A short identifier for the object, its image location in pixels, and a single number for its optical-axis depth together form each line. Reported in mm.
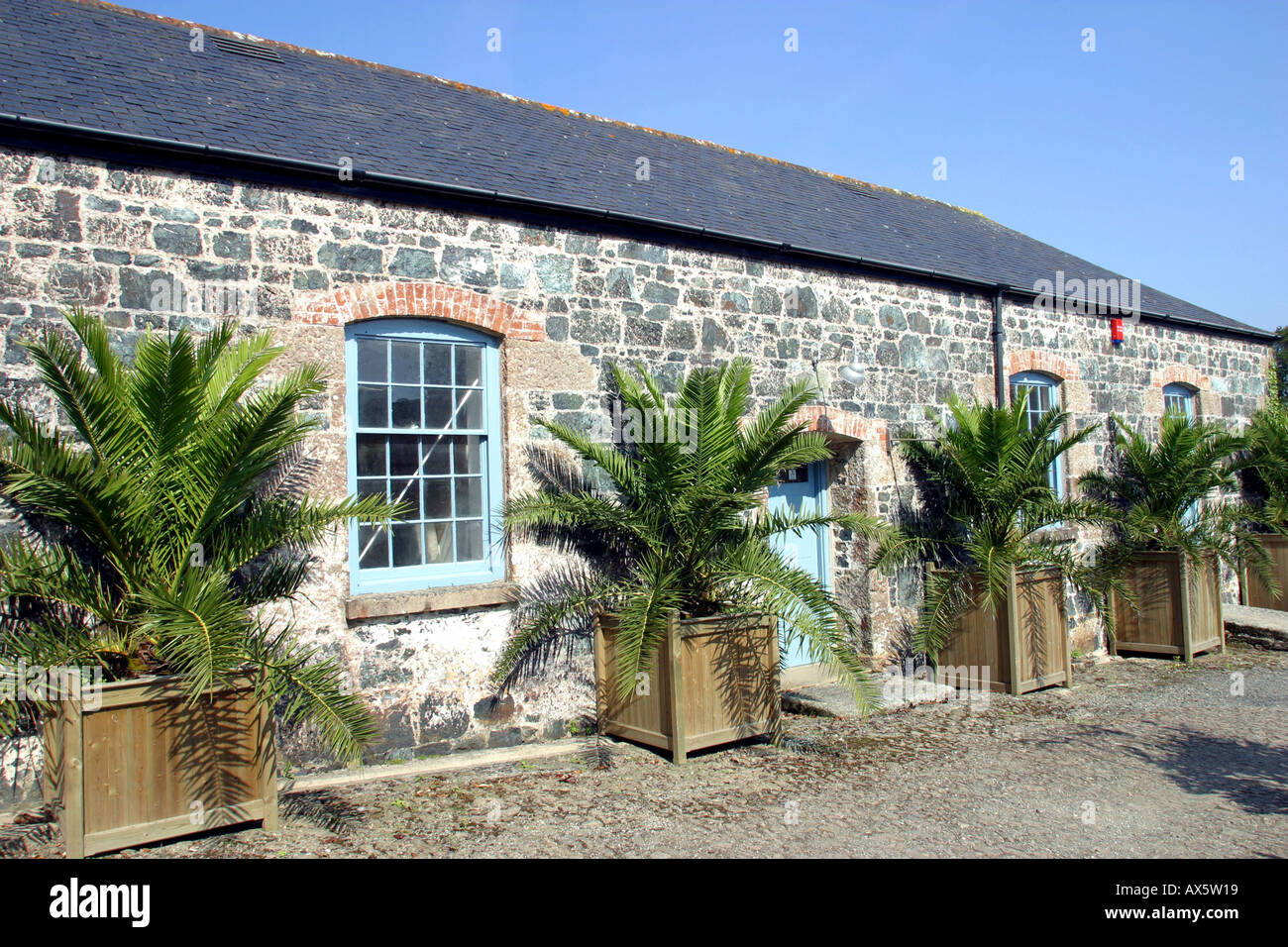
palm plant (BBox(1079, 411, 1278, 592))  9695
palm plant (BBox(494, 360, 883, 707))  6180
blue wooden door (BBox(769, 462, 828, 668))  8812
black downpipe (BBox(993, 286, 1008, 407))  9961
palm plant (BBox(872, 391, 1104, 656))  8281
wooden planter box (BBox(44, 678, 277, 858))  4320
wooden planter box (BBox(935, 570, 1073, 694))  8172
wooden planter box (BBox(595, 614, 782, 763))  6152
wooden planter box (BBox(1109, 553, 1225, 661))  9602
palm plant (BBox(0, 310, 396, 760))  4355
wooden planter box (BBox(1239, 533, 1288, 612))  11477
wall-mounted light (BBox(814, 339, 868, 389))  8453
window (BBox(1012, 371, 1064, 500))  10531
